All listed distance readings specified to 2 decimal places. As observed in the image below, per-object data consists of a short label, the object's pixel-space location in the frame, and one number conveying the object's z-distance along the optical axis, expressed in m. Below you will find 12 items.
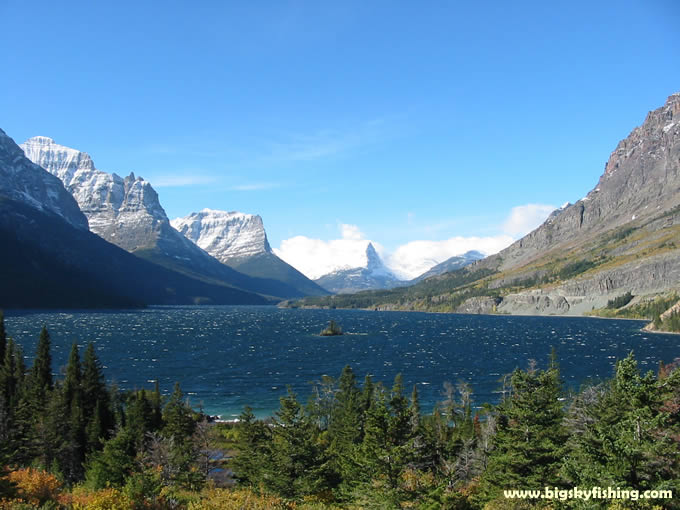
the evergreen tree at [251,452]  47.62
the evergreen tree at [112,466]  50.19
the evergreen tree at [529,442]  33.06
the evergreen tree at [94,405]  68.38
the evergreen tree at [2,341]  97.29
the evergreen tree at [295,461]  40.84
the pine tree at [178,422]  67.50
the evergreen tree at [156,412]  74.38
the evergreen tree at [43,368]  79.75
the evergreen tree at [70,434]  66.00
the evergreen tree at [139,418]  65.17
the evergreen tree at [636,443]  25.44
